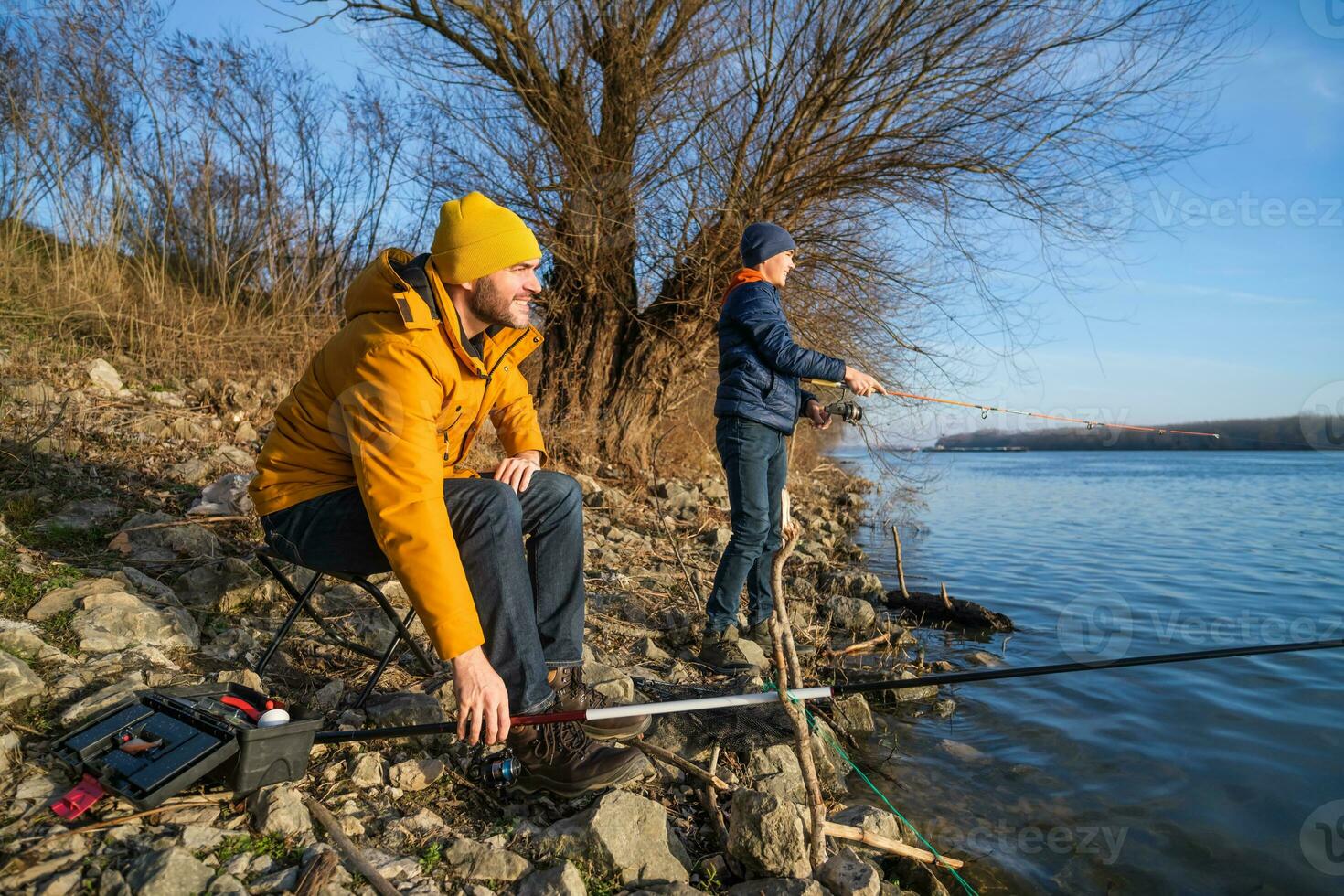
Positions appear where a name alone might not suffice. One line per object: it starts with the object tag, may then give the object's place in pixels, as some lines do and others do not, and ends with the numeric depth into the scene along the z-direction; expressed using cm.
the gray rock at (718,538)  653
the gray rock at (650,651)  379
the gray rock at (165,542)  363
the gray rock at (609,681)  300
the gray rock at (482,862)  203
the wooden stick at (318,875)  182
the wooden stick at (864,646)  428
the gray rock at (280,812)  200
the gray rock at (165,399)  571
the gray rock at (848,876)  211
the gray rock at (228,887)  175
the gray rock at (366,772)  233
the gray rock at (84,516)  368
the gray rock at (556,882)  194
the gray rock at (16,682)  226
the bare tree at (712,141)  729
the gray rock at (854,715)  356
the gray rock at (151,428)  512
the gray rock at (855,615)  502
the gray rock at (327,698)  274
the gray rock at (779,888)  204
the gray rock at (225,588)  342
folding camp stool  255
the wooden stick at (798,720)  224
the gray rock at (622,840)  213
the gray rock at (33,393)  486
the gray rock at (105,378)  559
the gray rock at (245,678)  262
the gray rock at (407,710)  265
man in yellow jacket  208
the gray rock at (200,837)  190
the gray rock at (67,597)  285
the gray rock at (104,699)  227
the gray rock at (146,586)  327
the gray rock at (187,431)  532
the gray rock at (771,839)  216
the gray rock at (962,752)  348
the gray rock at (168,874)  172
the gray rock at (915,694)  405
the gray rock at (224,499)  414
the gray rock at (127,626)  278
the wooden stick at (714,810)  238
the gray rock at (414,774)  236
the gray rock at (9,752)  206
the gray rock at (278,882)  183
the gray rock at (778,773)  269
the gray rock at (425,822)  219
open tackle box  193
